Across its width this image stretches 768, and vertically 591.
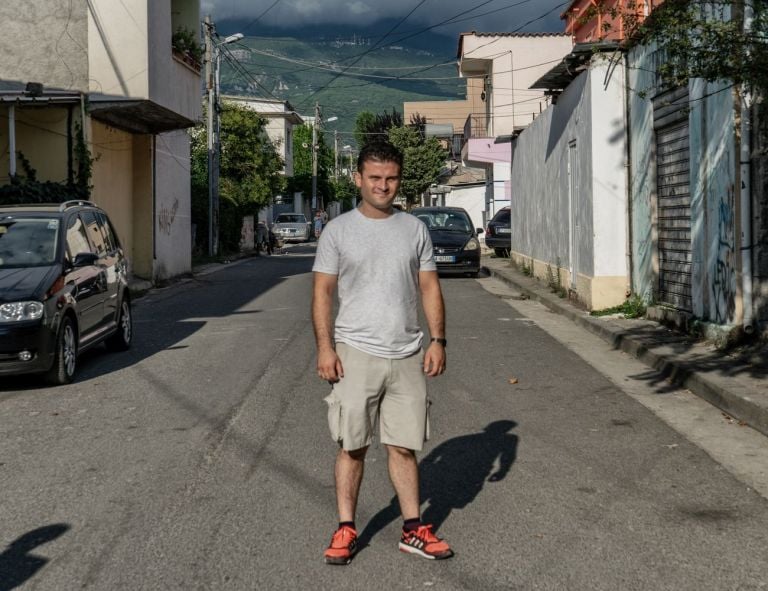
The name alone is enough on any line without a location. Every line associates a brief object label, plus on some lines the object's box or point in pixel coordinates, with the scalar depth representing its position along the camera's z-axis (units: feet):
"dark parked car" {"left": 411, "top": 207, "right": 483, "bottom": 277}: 81.61
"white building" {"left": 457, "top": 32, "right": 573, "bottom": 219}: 169.99
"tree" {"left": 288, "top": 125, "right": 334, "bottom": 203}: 266.16
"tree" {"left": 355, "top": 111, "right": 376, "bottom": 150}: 315.99
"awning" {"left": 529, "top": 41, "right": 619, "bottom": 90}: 48.80
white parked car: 192.85
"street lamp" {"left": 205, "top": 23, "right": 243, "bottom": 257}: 113.91
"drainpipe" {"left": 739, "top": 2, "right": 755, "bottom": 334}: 34.60
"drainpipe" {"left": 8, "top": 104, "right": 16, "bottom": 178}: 60.13
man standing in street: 15.25
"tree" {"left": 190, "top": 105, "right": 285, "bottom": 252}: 141.28
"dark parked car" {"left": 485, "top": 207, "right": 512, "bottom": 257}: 114.52
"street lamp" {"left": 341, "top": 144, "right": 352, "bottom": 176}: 408.96
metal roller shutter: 42.55
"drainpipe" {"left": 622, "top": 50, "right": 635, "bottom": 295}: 50.55
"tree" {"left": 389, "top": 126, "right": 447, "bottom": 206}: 266.36
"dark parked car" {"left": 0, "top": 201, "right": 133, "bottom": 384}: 31.27
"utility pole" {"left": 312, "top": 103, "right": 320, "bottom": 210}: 230.81
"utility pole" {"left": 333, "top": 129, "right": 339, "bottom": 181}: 319.14
